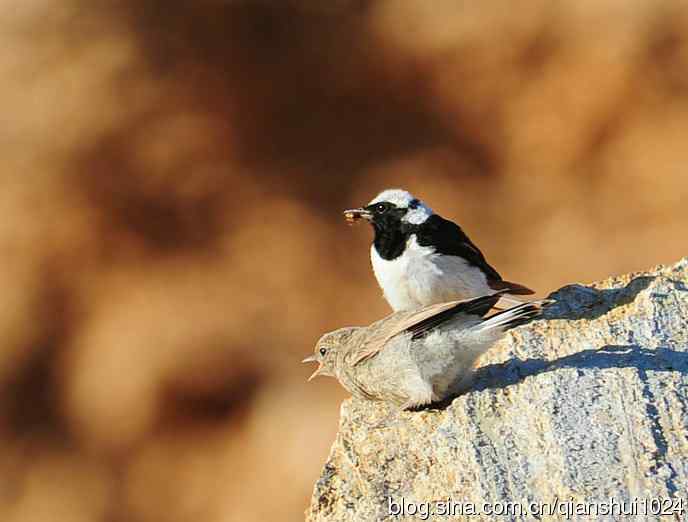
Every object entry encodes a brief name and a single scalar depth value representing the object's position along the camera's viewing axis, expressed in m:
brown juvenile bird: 8.23
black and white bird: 10.20
